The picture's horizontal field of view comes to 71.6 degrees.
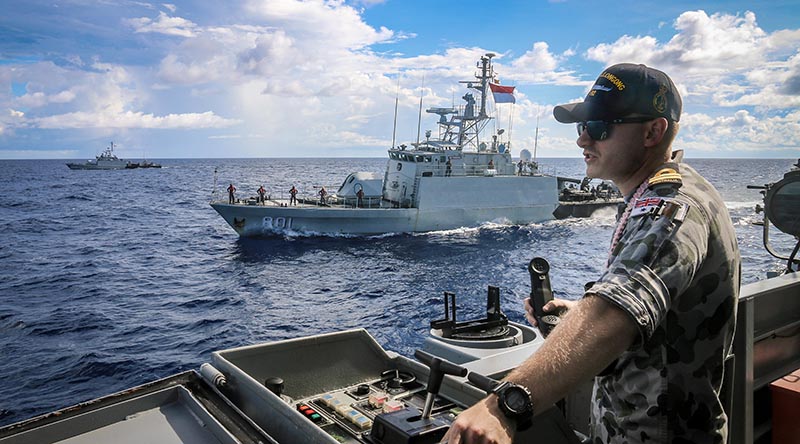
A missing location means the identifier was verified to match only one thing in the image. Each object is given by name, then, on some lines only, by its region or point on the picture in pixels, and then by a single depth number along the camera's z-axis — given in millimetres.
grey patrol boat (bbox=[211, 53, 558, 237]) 28375
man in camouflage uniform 1183
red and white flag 35250
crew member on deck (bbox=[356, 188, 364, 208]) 30288
